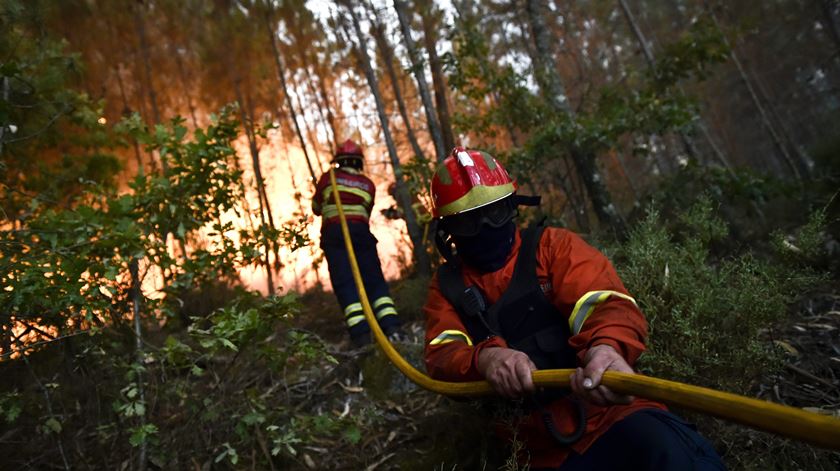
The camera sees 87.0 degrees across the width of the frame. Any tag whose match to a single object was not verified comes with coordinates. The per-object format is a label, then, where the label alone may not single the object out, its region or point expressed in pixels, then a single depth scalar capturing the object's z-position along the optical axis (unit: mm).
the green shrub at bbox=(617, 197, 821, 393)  2361
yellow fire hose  951
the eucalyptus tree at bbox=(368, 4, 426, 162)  7041
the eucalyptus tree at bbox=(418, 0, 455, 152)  6355
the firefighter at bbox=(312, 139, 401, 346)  5238
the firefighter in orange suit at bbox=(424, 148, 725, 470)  1625
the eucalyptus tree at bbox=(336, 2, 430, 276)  6324
